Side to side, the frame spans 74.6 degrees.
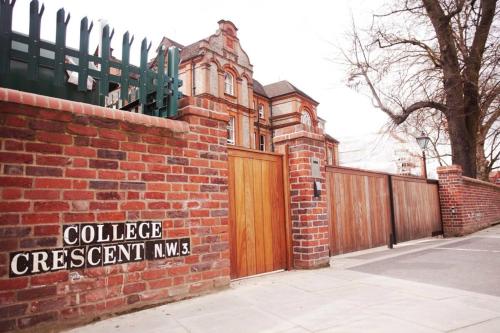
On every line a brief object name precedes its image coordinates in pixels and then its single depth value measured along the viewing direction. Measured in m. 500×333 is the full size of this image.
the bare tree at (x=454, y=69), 11.57
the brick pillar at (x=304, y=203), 4.85
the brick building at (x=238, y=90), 22.97
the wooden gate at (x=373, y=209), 6.22
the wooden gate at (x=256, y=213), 4.30
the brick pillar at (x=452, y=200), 9.97
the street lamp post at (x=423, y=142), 11.05
